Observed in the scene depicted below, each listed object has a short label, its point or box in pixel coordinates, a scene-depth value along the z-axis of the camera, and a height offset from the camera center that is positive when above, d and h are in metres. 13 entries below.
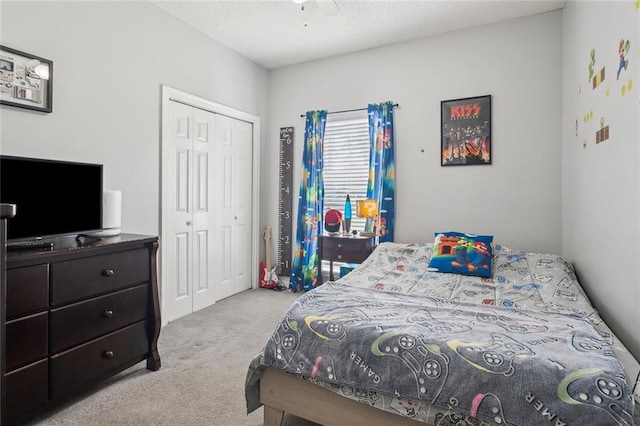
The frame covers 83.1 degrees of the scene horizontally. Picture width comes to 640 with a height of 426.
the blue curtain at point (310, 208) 4.10 +0.06
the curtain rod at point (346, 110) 3.93 +1.14
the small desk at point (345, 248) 3.56 -0.35
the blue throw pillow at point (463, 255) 2.65 -0.31
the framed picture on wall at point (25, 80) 2.10 +0.79
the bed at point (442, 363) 1.16 -0.55
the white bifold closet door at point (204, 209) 3.28 +0.03
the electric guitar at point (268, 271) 4.38 -0.72
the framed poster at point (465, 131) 3.34 +0.79
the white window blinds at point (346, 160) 3.96 +0.60
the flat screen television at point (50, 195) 1.88 +0.09
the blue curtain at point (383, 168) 3.72 +0.47
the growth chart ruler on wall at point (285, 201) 4.35 +0.14
